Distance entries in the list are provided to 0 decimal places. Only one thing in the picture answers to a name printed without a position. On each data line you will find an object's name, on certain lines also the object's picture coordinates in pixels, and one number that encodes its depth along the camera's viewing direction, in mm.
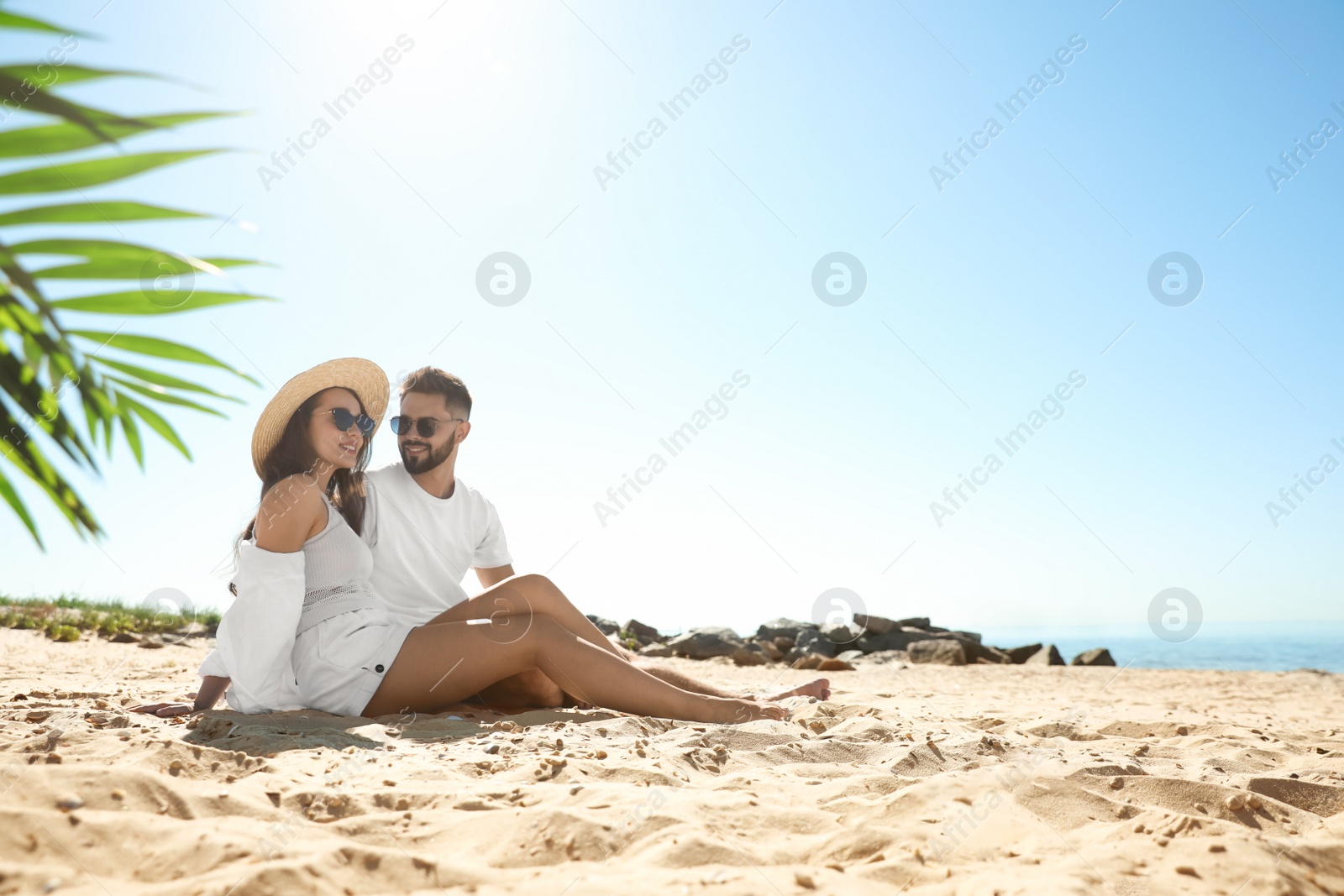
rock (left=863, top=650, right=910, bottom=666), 8438
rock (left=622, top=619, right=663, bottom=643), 10172
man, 3516
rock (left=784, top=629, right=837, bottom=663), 8664
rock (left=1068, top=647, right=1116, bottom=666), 8578
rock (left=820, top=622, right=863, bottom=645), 9562
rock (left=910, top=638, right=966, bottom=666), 8562
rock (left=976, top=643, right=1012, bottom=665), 8953
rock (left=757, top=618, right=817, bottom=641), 9758
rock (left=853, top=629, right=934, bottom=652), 9422
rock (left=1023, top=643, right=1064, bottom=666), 8734
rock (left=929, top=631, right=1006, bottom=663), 8836
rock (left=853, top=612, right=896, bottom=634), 9914
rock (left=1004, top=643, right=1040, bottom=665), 9219
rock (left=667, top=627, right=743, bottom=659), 8580
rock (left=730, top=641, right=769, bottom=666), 8164
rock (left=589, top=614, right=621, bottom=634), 10233
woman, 2768
